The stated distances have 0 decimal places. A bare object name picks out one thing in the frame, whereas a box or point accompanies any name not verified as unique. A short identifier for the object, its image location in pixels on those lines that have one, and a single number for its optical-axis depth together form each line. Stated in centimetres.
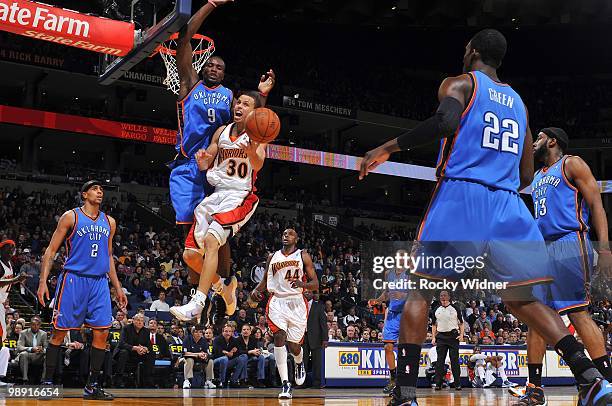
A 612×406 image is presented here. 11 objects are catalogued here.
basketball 539
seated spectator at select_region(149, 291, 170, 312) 1457
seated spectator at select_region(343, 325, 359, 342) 1423
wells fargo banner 2370
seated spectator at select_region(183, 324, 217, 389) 1195
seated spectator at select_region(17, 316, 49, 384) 1105
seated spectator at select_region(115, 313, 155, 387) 1142
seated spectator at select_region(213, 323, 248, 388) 1261
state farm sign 909
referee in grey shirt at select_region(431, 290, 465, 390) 1250
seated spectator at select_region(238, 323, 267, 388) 1292
